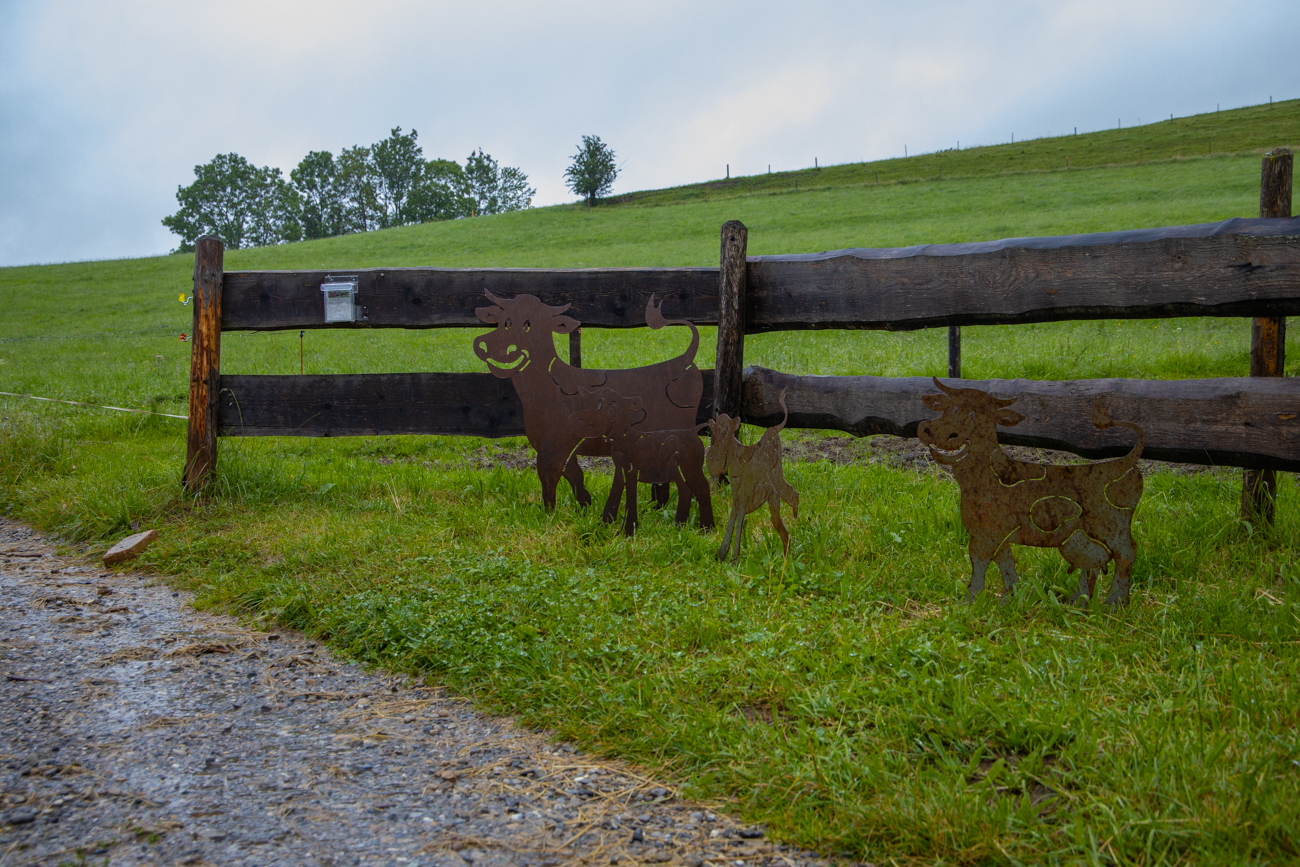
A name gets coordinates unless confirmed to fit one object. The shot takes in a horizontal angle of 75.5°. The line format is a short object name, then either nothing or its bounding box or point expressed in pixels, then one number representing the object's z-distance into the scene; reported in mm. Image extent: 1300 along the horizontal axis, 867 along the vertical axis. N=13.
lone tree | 50812
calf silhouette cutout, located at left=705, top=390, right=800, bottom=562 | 4176
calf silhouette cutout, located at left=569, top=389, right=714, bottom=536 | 4742
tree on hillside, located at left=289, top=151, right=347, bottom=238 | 72462
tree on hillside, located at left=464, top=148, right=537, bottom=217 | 80250
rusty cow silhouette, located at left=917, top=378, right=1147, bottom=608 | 3402
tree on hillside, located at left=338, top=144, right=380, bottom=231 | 75062
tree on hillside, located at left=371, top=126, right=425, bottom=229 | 76250
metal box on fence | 5957
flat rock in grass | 4855
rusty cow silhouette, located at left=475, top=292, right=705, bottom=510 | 4965
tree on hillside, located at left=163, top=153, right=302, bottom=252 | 70500
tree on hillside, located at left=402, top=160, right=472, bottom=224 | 73625
